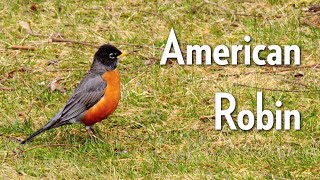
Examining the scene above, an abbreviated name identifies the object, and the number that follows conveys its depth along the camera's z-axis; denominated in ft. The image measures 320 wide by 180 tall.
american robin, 38.58
